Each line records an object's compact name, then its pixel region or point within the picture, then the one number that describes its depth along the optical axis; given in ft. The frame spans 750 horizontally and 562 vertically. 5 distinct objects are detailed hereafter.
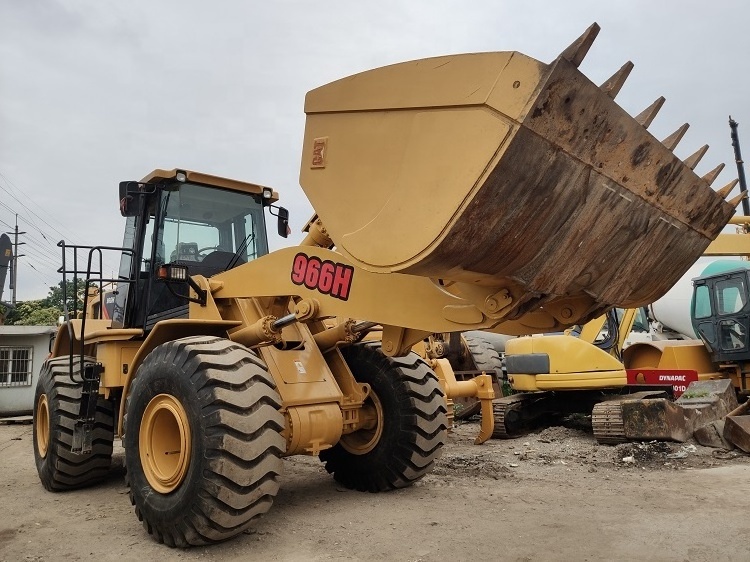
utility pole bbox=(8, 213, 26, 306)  62.16
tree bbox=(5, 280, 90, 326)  105.70
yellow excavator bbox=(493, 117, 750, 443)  27.40
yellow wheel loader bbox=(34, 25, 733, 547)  9.84
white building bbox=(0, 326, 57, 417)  50.75
